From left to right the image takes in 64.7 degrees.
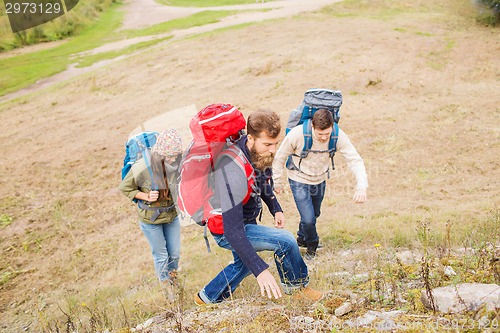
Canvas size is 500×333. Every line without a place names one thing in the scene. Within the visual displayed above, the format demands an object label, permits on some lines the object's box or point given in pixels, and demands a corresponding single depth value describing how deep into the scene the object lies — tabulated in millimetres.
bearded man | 2951
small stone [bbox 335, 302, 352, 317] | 3133
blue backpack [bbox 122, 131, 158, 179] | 4348
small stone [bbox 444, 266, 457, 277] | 3474
